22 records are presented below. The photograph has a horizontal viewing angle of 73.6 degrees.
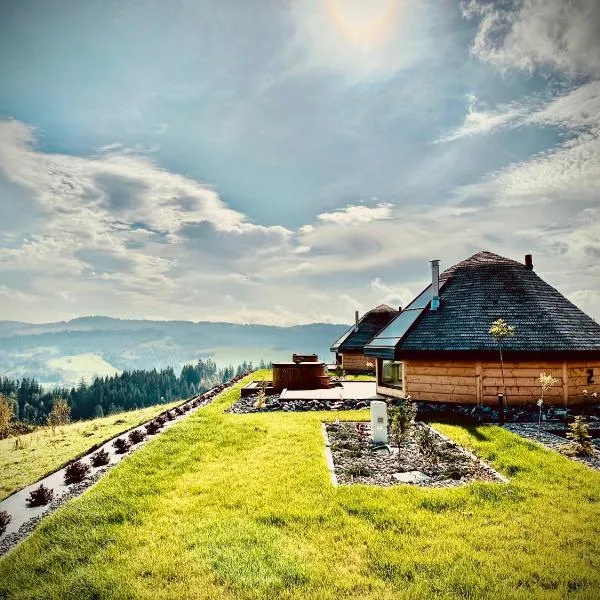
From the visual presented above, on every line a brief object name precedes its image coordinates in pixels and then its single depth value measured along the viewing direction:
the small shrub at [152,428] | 13.59
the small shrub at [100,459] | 9.87
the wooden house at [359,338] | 37.12
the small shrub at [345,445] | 10.69
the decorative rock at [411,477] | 8.29
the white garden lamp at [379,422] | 10.99
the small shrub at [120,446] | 11.17
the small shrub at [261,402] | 17.88
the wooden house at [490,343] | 15.64
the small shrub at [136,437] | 12.23
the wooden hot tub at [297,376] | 22.31
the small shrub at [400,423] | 11.20
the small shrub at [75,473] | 8.73
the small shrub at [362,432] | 11.61
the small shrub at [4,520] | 6.49
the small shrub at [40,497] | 7.58
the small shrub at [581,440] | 9.70
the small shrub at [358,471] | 8.51
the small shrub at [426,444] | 9.63
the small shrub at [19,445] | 17.71
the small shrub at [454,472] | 8.38
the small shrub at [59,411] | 29.45
